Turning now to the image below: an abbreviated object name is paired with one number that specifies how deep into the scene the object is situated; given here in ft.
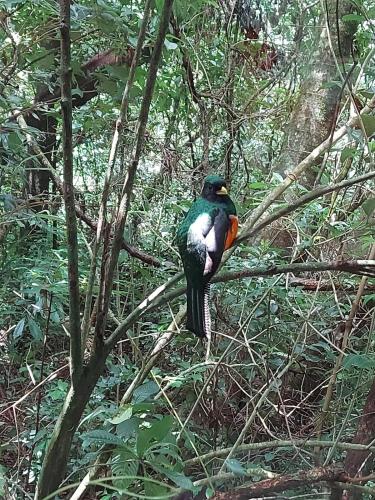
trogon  5.30
